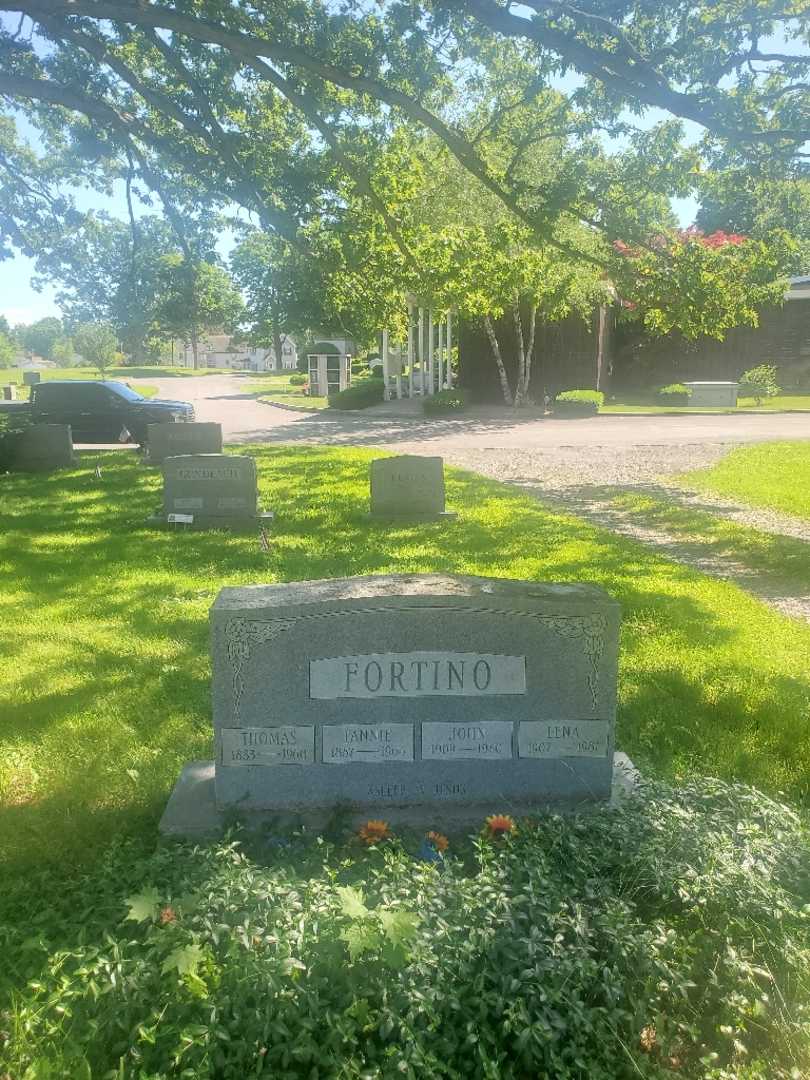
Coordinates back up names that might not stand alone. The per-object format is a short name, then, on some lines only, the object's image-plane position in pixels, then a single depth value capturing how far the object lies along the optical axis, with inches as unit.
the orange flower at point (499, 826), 146.9
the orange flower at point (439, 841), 144.7
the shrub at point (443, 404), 1266.0
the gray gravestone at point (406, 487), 456.4
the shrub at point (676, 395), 1384.1
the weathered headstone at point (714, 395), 1342.3
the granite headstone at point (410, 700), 155.9
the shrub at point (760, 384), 1405.0
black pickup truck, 858.1
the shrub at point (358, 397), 1427.2
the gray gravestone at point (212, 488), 453.1
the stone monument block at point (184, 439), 600.7
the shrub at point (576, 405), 1214.9
